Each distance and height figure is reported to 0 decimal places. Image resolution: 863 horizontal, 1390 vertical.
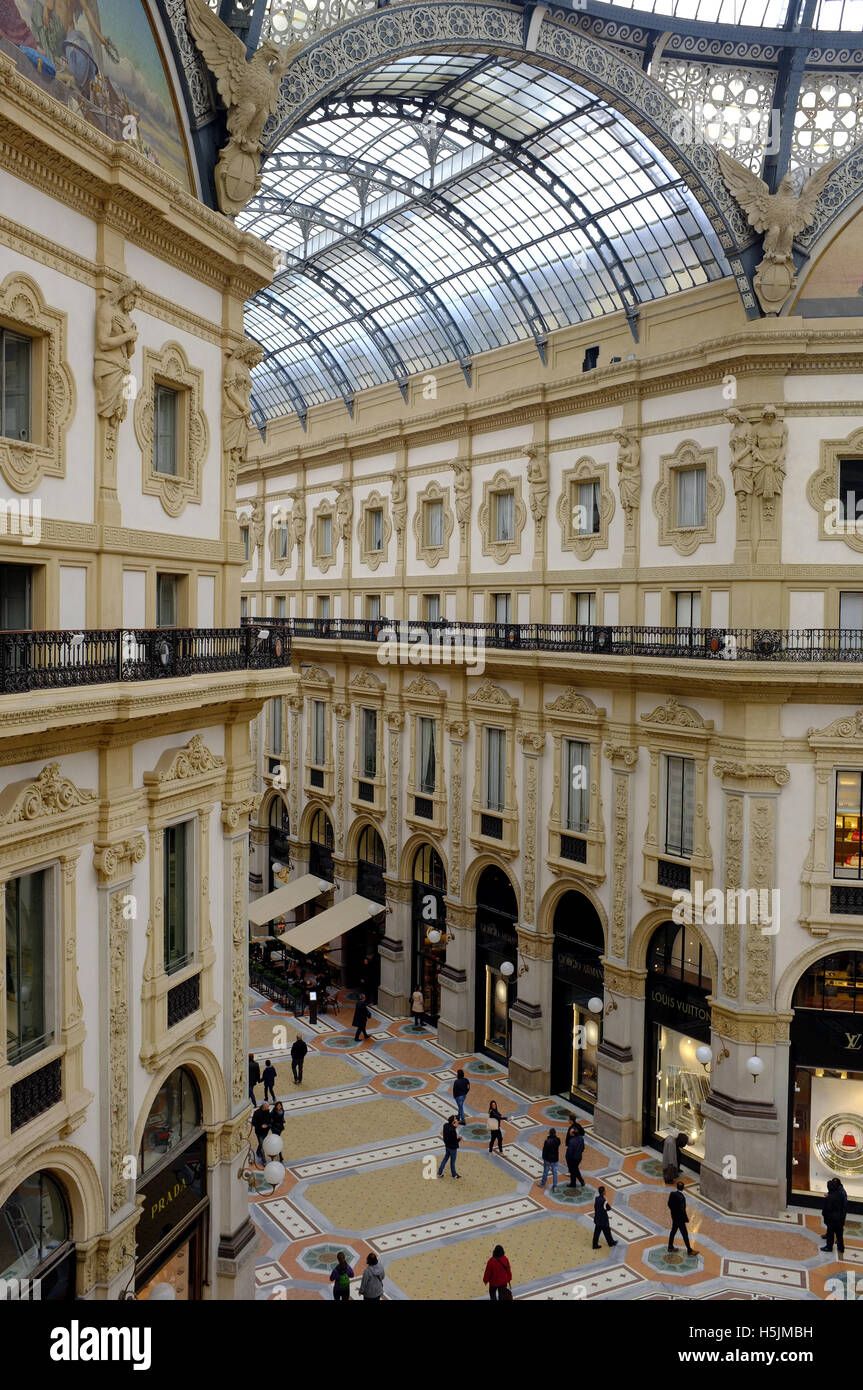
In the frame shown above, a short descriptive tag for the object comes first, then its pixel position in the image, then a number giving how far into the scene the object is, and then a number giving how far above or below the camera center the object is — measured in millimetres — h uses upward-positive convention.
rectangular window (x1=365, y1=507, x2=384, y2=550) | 37188 +3839
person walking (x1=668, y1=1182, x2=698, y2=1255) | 20523 -10885
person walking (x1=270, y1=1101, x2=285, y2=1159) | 24297 -10801
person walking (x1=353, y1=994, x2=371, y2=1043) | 31938 -11177
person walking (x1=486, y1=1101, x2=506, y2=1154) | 24906 -11183
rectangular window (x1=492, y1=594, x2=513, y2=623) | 31062 +959
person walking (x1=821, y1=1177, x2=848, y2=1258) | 20547 -10831
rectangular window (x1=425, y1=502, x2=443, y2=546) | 33969 +3677
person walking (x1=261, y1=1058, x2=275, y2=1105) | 26188 -10632
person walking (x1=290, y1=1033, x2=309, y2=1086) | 28359 -10932
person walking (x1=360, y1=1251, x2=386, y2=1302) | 17578 -10519
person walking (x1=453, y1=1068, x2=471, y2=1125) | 26031 -10812
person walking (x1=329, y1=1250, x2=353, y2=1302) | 17794 -10601
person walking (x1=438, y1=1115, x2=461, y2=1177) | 23906 -11069
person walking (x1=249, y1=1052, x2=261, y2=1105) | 26875 -10837
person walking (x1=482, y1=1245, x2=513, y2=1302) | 17969 -10566
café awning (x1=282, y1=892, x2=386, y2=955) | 33594 -9064
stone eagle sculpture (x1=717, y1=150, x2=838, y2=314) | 23016 +8939
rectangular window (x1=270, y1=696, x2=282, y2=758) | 42938 -3556
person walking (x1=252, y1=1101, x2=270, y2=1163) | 24295 -10954
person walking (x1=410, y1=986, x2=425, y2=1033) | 33000 -11222
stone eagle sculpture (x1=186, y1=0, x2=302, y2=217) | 16422 +8468
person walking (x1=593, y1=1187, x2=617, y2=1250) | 20656 -11024
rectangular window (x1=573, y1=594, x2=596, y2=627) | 28094 +800
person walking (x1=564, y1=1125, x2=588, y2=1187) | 23188 -11028
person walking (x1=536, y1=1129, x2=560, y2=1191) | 23297 -11119
